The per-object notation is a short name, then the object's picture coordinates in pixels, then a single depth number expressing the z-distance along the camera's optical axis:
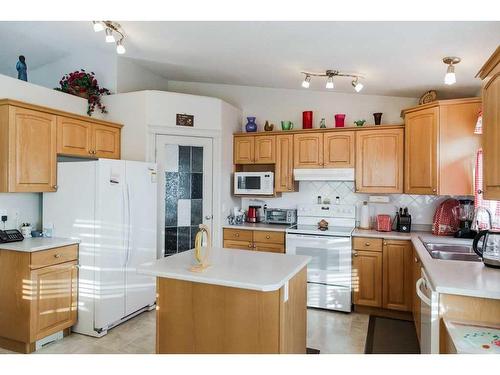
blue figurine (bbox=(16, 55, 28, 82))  3.47
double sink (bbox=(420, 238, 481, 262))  2.75
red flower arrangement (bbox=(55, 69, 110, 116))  3.95
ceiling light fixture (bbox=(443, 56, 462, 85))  2.74
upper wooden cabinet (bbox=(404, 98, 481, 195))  3.27
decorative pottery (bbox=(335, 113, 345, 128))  4.22
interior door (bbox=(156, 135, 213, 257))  4.08
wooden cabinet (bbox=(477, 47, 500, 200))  1.77
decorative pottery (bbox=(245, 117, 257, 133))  4.67
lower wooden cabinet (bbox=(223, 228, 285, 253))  4.15
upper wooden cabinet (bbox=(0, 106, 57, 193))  2.93
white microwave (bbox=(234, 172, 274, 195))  4.45
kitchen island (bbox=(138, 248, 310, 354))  1.97
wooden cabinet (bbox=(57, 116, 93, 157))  3.38
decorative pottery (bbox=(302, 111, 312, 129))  4.39
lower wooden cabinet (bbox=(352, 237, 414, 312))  3.55
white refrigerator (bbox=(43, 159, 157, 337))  3.20
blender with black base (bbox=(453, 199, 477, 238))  3.37
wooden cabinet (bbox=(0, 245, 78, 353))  2.84
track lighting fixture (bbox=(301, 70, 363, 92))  3.49
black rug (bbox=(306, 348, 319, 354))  2.87
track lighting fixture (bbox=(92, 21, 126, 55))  2.89
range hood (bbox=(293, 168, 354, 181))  4.09
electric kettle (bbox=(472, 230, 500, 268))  2.24
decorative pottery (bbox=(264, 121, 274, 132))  4.62
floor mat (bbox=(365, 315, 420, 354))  2.94
